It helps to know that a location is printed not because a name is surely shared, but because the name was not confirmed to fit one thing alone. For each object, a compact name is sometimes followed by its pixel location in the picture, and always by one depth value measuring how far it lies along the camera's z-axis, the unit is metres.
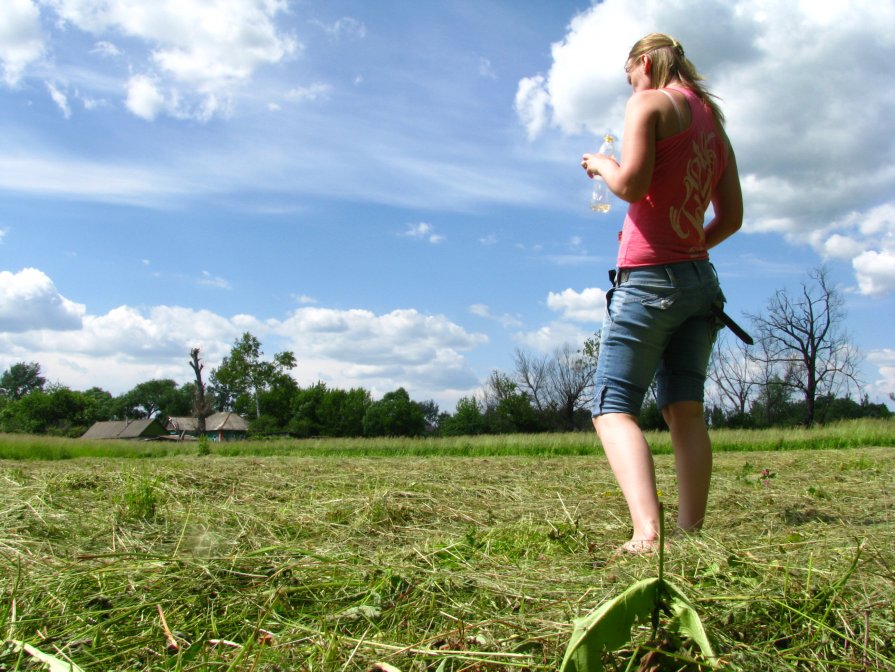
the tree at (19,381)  95.94
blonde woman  2.39
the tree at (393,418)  60.69
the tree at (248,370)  62.75
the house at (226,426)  62.51
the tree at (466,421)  49.58
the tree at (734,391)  51.78
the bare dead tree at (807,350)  42.31
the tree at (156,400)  92.88
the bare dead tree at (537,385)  47.45
